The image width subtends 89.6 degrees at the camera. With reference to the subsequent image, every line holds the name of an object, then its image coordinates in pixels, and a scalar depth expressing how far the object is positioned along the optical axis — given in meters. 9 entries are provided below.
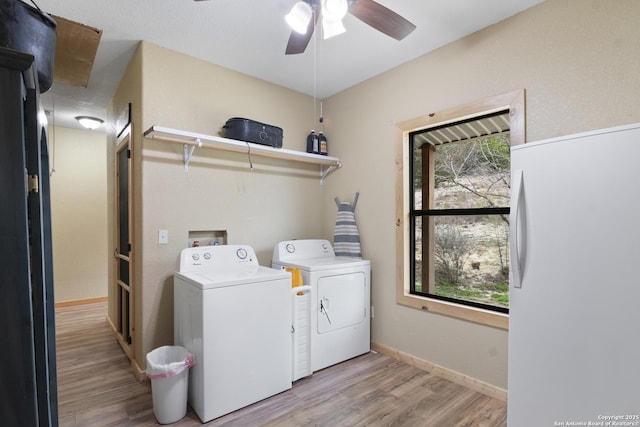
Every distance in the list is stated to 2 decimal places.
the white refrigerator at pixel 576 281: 1.31
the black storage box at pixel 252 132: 2.76
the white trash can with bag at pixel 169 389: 1.96
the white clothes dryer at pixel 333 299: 2.68
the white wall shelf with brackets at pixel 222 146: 2.42
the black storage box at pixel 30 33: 1.05
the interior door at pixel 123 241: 2.99
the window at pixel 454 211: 2.62
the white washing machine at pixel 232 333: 2.03
